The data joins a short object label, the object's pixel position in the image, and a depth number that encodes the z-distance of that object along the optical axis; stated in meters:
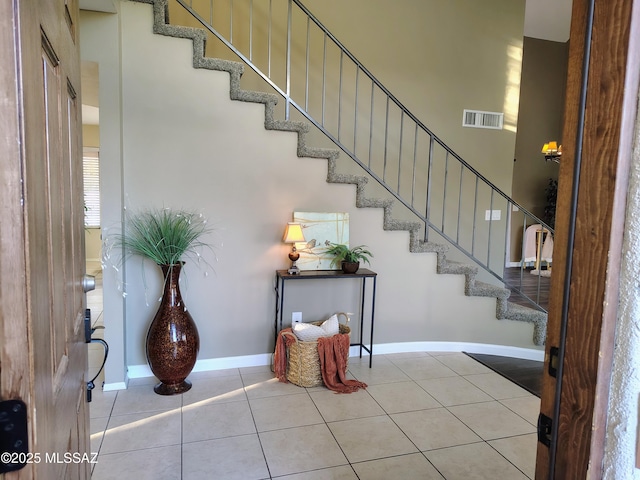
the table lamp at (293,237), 3.08
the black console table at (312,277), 3.10
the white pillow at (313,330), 3.03
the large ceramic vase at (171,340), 2.73
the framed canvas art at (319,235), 3.27
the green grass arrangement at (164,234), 2.71
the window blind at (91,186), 7.30
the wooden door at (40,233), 0.54
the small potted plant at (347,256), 3.24
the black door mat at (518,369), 3.17
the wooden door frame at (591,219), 0.63
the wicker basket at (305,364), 2.95
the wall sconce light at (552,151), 5.69
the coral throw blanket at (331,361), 2.95
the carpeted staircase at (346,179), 2.87
